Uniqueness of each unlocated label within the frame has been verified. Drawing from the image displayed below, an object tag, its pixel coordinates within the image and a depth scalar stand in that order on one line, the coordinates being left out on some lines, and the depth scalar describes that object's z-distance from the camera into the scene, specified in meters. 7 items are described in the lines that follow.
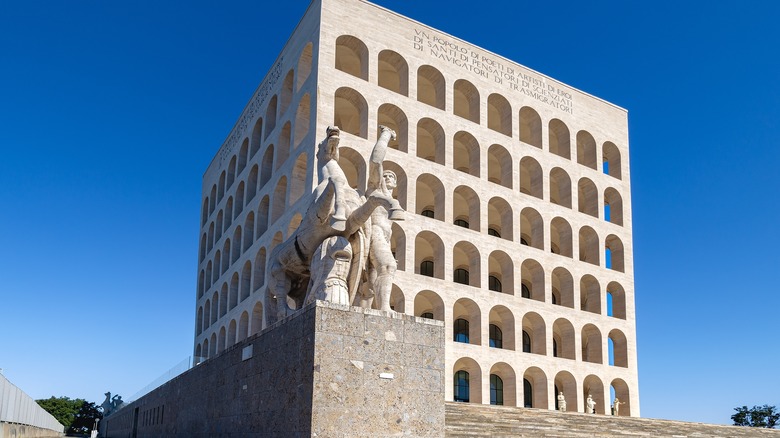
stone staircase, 22.80
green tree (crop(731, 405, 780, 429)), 55.12
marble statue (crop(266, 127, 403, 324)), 11.70
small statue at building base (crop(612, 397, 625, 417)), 42.81
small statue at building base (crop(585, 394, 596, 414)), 41.18
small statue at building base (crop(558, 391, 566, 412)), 40.78
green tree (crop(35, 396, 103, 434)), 117.94
